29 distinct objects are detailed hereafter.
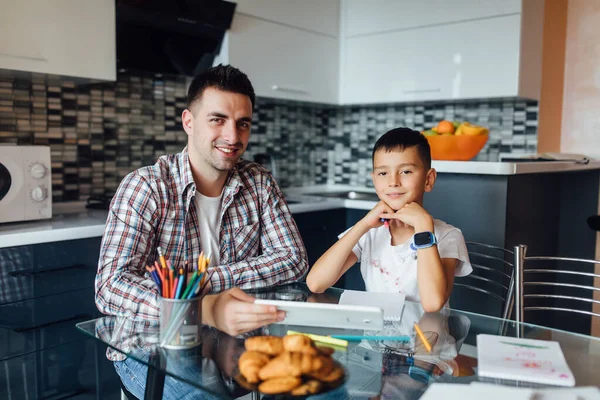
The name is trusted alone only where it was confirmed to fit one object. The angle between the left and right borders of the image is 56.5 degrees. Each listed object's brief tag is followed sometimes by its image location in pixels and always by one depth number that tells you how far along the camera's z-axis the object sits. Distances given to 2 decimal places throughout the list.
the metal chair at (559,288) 2.51
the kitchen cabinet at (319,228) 2.85
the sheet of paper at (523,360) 0.92
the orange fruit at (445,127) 2.17
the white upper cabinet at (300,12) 2.90
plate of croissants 0.84
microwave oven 2.02
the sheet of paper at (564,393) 0.85
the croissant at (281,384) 0.83
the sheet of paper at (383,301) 1.25
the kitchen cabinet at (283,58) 2.86
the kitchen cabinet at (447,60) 2.83
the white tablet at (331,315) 1.04
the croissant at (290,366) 0.84
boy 1.47
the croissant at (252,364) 0.87
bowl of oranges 2.12
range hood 2.43
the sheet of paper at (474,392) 0.83
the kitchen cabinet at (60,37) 2.06
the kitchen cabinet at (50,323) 1.90
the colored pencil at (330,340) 1.05
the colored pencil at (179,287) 1.01
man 1.40
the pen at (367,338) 1.09
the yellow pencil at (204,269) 1.03
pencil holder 1.01
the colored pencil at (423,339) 1.07
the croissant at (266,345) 0.91
